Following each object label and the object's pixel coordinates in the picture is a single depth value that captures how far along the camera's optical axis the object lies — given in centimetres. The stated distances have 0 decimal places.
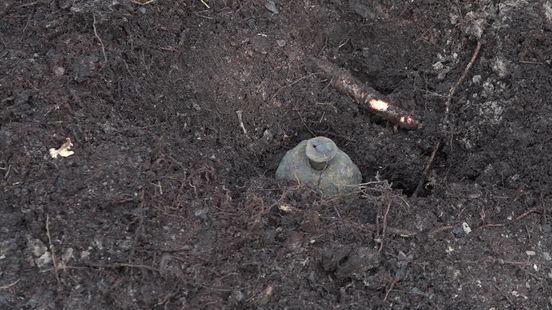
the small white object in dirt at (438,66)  305
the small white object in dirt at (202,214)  223
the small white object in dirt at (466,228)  230
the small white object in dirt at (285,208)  227
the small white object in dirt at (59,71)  252
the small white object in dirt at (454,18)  305
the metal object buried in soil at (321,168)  251
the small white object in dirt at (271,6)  304
